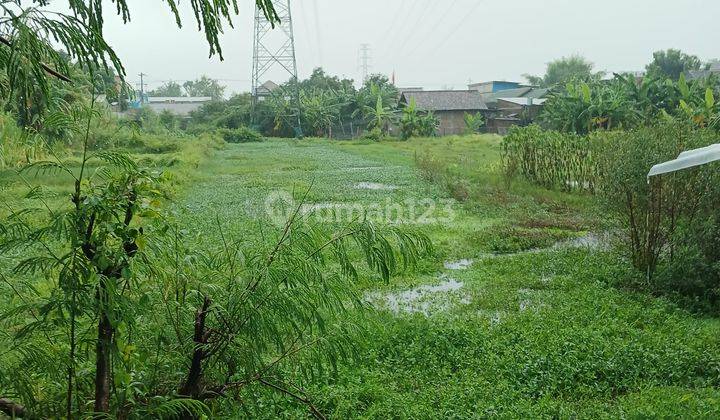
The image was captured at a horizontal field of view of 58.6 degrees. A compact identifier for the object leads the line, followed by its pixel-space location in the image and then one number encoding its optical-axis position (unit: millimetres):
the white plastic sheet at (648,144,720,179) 5277
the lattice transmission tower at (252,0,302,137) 34719
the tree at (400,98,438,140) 30391
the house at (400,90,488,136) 34625
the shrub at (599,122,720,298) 6410
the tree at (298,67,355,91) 40000
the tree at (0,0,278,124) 1758
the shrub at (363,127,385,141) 31297
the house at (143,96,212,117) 48000
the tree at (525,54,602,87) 53747
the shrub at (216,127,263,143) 33031
